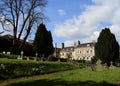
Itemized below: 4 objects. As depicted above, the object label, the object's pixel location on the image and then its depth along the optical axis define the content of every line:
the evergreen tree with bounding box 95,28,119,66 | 18.04
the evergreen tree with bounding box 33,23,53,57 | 21.47
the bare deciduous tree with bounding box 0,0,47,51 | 22.69
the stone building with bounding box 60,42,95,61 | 42.52
